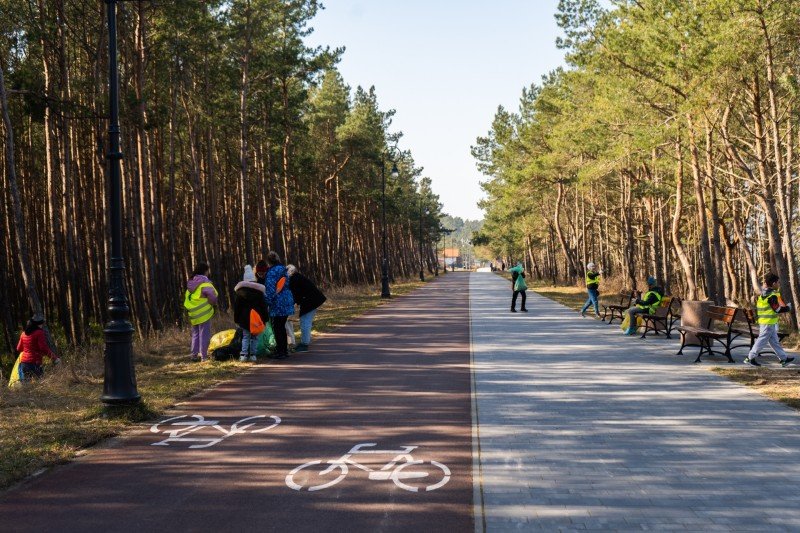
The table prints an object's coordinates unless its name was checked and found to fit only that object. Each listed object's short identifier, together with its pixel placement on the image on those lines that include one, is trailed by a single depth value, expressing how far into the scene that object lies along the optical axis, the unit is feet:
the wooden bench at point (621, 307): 68.03
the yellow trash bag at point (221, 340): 46.65
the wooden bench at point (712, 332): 43.55
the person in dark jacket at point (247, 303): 44.09
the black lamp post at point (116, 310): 28.86
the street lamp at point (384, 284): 121.99
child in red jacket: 45.06
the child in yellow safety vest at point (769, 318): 40.01
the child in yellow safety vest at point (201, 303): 43.65
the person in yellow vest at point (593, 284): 76.54
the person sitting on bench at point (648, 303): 58.23
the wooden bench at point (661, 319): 57.11
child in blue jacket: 46.03
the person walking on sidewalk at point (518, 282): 86.37
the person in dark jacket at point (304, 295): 50.60
